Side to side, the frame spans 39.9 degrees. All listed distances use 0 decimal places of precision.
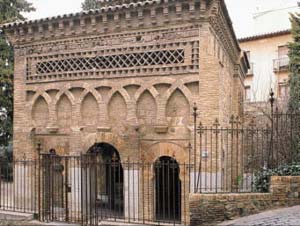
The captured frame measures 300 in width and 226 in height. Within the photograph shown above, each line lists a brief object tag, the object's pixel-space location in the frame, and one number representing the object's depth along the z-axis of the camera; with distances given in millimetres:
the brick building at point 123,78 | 10547
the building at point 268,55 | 31303
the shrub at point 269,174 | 8516
